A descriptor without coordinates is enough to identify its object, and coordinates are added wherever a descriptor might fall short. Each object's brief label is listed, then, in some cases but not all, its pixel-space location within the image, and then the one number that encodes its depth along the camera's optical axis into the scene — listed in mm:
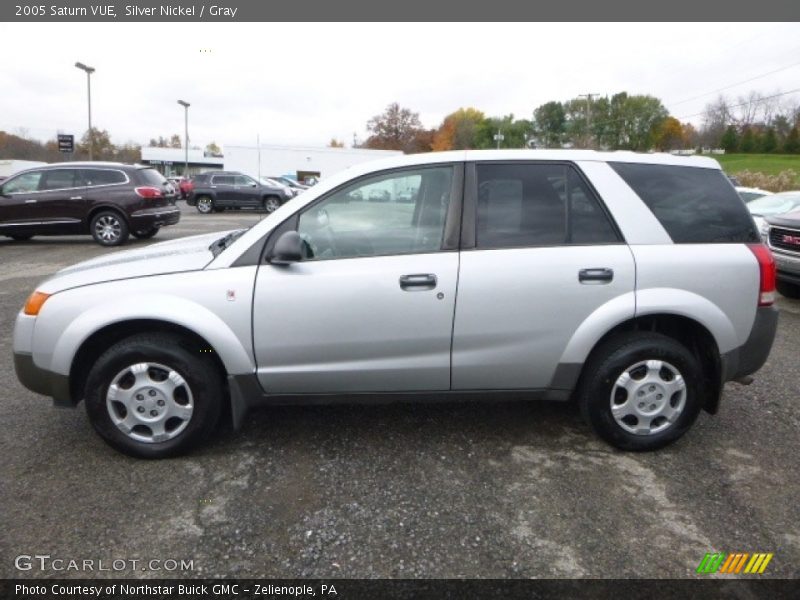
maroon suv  11719
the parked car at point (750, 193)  12992
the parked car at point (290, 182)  29197
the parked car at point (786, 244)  6961
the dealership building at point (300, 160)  45219
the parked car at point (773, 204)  11189
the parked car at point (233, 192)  23469
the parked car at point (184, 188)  26047
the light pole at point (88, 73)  30914
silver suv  3051
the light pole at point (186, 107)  40156
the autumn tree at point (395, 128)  83625
